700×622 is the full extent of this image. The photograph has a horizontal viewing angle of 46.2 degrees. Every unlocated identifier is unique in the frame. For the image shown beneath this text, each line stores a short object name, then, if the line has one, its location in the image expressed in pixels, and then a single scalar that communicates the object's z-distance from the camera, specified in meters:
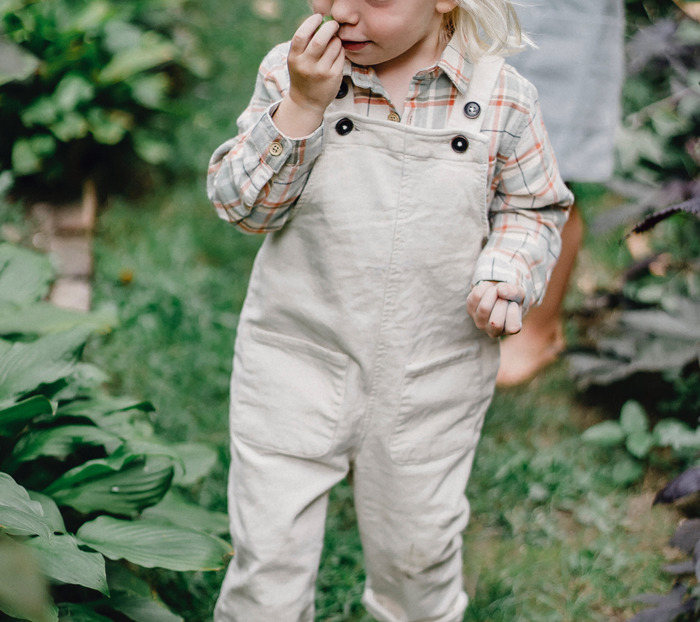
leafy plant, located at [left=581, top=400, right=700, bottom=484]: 2.55
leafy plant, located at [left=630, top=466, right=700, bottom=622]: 1.88
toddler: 1.49
